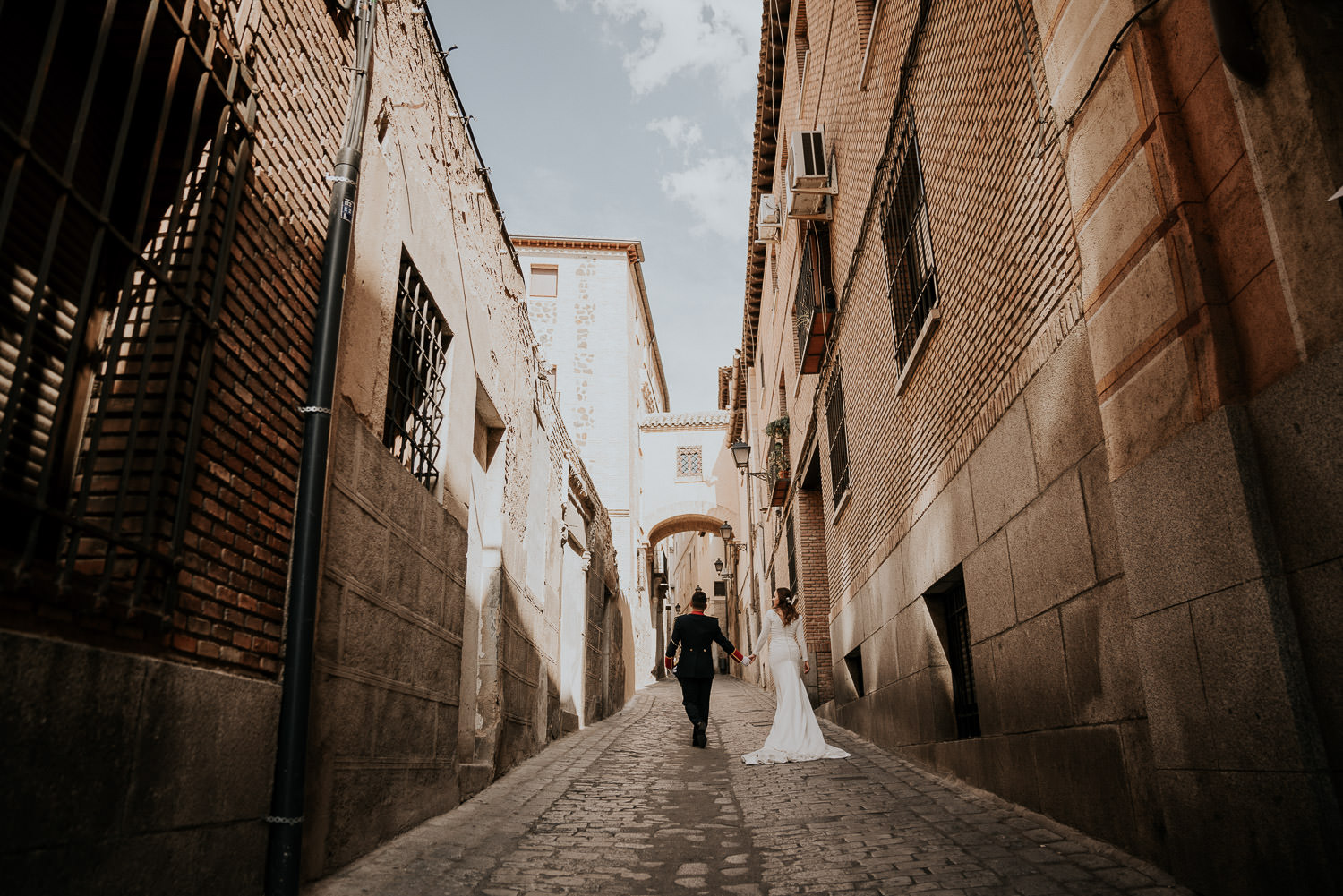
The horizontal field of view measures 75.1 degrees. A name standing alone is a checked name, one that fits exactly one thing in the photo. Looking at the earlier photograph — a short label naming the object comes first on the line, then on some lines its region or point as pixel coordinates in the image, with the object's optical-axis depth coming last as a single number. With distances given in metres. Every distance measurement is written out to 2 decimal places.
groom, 9.19
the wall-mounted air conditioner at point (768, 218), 15.62
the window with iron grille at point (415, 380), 5.41
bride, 7.67
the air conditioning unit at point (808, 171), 10.39
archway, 29.38
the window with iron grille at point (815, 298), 11.05
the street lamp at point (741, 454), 17.46
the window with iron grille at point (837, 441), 10.97
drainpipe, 3.38
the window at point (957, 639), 6.32
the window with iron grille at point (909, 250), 6.89
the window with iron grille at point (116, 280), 2.56
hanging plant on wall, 16.28
